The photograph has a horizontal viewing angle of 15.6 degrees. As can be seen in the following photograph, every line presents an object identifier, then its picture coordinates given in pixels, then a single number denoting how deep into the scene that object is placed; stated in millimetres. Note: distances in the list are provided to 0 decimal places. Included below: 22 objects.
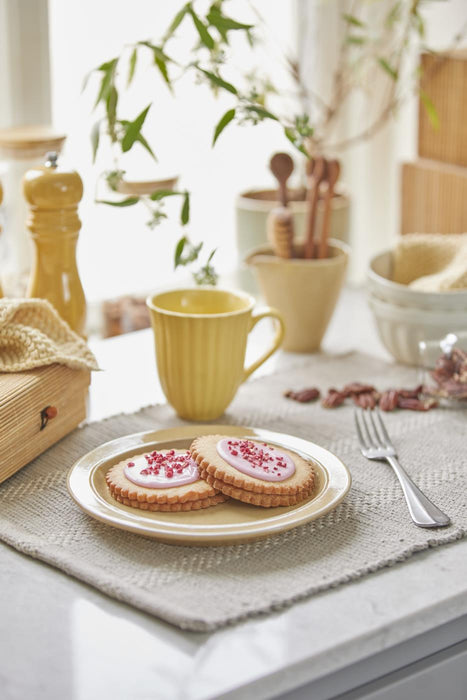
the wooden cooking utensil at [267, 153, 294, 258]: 1550
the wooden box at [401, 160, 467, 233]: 1788
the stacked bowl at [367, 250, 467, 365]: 1498
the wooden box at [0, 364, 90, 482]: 1279
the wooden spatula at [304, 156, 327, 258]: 1594
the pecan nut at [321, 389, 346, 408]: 1444
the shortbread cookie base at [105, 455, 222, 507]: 1216
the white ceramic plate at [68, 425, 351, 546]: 1190
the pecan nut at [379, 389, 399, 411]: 1438
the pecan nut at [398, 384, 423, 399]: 1458
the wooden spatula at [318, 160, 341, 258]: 1592
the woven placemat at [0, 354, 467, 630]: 1154
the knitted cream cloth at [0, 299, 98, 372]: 1321
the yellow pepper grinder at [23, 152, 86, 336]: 1388
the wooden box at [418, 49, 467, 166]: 1772
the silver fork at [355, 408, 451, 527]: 1235
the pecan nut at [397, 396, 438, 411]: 1435
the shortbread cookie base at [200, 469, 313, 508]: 1218
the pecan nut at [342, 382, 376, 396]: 1466
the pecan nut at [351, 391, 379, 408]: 1442
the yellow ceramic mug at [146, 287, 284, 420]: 1384
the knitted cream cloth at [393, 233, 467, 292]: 1592
